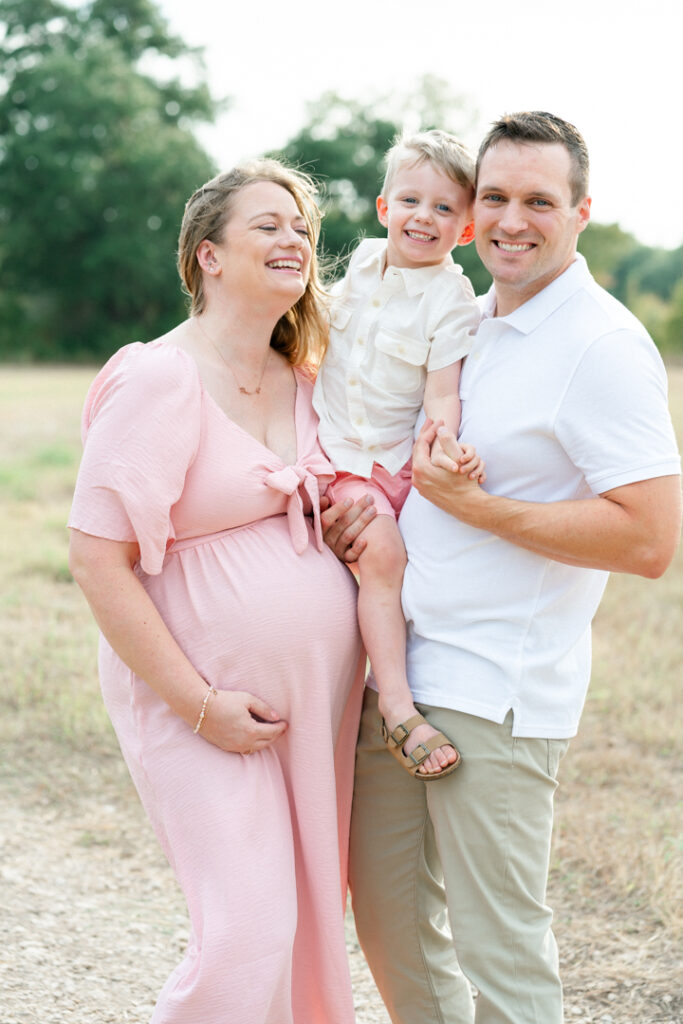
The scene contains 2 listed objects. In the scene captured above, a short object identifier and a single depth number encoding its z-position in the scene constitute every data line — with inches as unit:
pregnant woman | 100.5
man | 95.0
